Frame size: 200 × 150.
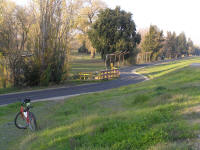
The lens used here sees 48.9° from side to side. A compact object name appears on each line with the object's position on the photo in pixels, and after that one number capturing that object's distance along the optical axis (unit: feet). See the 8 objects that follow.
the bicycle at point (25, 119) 27.73
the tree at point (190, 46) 439.06
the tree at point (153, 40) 253.44
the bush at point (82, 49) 273.81
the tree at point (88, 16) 213.66
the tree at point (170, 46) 335.26
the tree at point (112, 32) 166.09
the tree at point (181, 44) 360.07
